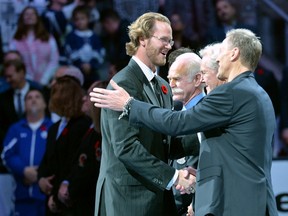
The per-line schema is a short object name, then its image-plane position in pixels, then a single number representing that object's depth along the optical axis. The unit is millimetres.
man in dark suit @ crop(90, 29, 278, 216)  7734
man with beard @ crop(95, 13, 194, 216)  8508
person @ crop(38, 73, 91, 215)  13125
